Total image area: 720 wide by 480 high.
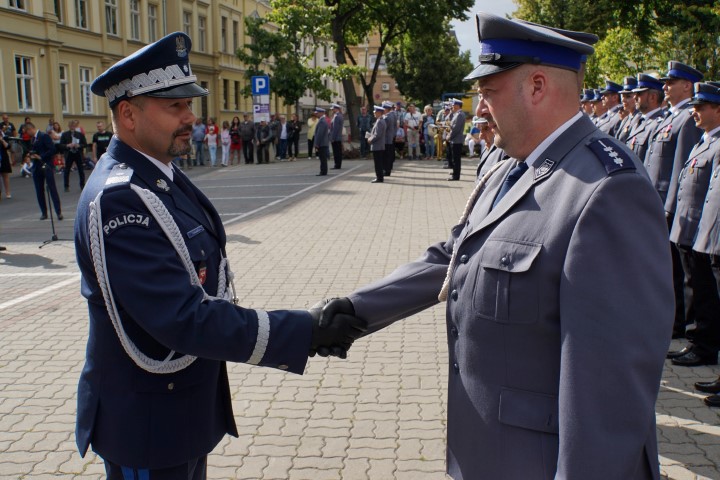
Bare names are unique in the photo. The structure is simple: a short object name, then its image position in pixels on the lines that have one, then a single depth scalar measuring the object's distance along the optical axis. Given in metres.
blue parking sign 23.38
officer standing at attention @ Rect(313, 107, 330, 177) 21.42
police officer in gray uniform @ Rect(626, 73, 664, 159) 7.99
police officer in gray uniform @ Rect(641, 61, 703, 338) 6.37
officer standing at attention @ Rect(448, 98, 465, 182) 19.22
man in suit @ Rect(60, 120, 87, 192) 20.02
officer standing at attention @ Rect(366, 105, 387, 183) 19.28
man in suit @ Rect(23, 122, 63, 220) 13.26
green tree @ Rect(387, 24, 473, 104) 59.06
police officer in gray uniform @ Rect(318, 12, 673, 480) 1.82
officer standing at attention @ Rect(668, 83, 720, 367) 5.56
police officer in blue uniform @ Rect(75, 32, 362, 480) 2.29
